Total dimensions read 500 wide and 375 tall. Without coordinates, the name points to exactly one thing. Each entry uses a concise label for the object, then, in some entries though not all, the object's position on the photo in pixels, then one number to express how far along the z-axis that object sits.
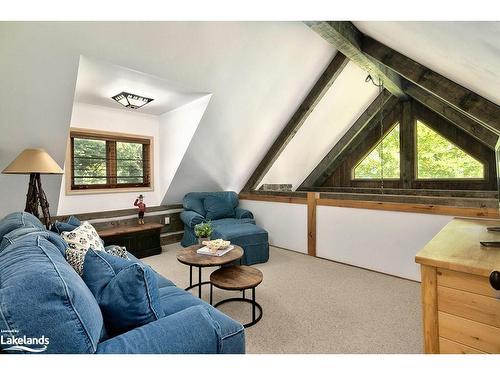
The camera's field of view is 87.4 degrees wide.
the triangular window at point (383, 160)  5.23
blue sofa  0.76
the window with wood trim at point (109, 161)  3.68
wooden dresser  1.13
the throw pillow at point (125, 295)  1.05
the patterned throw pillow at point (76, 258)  1.41
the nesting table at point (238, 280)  2.07
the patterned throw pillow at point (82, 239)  1.69
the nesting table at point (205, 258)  2.26
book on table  2.45
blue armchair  3.48
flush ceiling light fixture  2.97
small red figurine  4.05
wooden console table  3.56
